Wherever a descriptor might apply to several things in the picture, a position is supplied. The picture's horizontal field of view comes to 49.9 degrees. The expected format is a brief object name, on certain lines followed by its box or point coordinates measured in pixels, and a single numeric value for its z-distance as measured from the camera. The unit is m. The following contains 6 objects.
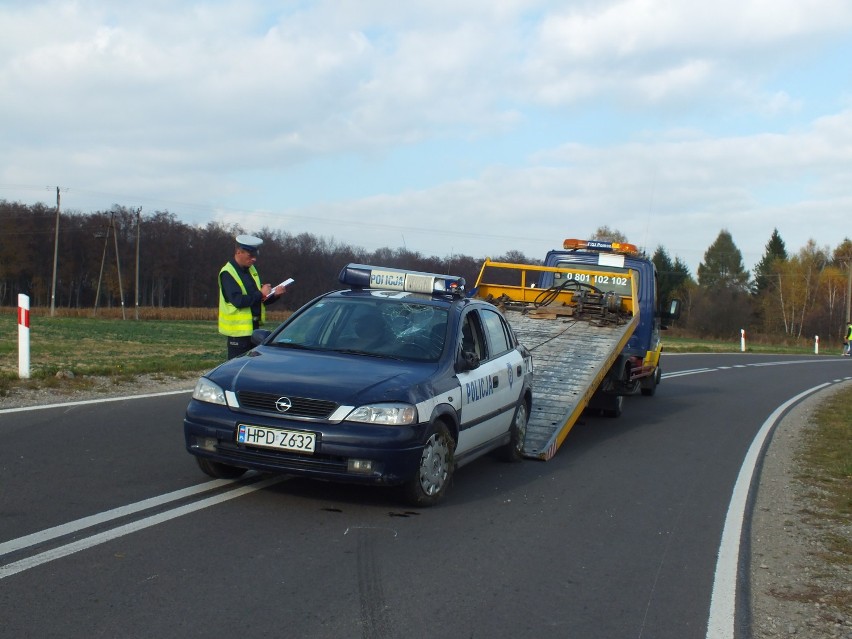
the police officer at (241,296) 8.69
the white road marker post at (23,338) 11.98
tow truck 10.39
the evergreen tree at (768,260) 108.06
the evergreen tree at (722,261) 124.69
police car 6.15
